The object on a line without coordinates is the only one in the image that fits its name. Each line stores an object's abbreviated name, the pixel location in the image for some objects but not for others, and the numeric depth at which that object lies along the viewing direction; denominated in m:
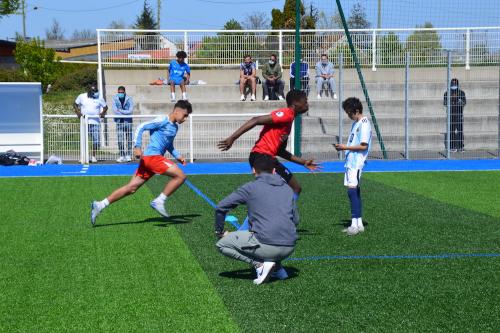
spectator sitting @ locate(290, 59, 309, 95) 27.38
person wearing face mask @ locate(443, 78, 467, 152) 25.16
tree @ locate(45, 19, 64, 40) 123.59
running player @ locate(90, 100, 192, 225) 12.05
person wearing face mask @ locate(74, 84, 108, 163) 24.11
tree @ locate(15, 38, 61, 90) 61.03
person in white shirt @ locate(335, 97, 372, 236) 11.24
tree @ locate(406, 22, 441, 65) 30.41
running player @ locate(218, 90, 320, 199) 10.16
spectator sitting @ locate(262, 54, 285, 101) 29.07
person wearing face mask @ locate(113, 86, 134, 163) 24.09
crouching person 7.85
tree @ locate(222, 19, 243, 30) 57.51
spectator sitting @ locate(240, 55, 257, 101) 29.38
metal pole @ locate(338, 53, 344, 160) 24.80
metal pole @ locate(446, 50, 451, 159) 24.44
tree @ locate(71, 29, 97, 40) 122.74
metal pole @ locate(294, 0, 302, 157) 24.64
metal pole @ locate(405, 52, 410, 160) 24.53
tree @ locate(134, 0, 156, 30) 83.06
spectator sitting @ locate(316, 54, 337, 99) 28.24
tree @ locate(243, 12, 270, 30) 62.32
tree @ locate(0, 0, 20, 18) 47.52
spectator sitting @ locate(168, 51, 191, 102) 28.45
